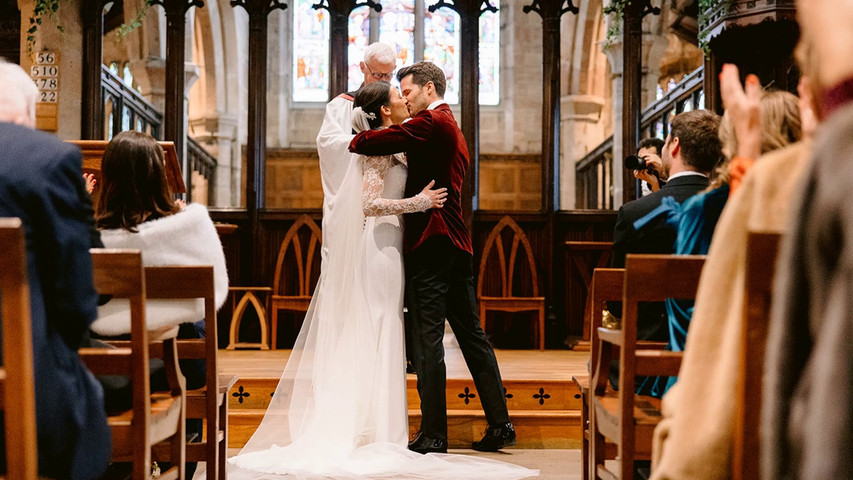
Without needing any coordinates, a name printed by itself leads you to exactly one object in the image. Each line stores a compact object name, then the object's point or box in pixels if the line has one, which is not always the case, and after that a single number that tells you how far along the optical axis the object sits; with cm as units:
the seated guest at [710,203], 222
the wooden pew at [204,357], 256
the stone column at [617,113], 851
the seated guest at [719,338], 153
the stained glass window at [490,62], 1308
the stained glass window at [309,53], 1320
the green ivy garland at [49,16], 629
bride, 359
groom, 377
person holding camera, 416
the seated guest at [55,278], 177
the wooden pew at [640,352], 232
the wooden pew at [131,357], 214
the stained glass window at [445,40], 1302
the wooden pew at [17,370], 159
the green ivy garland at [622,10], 587
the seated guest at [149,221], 271
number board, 657
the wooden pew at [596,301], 284
